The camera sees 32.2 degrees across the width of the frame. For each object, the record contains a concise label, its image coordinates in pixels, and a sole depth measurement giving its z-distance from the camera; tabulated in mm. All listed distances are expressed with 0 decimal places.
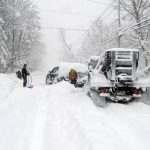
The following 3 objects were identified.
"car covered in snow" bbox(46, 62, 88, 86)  19433
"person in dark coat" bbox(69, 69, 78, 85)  17988
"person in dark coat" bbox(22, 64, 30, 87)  18969
